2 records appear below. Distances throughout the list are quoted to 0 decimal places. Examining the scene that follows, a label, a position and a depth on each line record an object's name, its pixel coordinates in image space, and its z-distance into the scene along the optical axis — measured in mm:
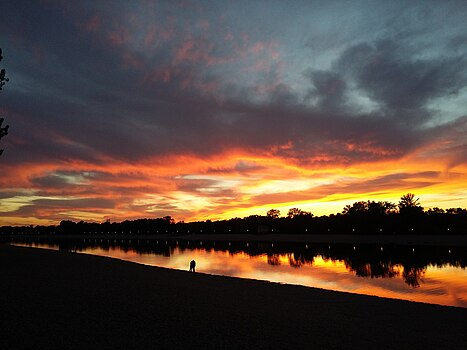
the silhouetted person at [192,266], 32719
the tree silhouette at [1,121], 33938
